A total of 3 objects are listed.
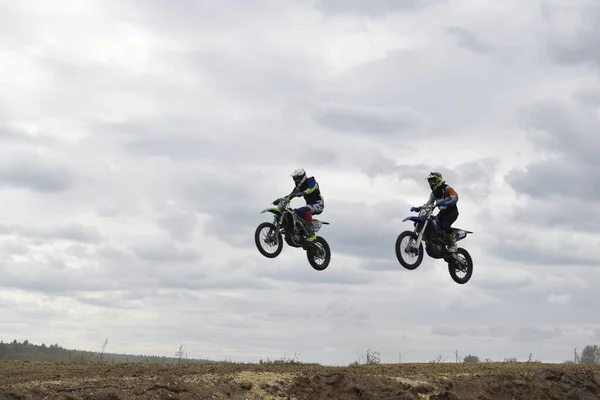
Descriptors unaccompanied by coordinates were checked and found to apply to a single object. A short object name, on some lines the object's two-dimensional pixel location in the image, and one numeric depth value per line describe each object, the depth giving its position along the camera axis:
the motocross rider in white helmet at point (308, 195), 25.59
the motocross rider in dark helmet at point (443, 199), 25.75
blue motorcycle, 25.19
